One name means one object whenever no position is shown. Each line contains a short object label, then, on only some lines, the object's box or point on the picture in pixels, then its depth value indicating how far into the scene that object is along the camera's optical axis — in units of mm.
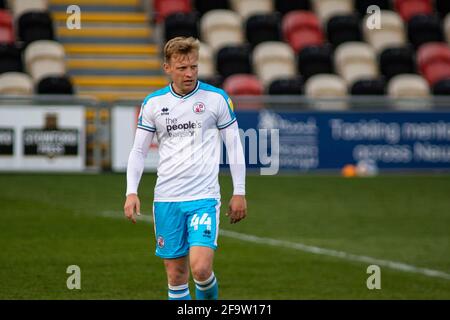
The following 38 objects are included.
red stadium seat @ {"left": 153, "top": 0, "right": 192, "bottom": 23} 27453
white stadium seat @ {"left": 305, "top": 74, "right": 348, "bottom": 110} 25469
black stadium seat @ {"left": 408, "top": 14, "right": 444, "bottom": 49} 28125
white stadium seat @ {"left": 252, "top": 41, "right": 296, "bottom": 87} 26484
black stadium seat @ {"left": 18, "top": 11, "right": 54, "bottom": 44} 25516
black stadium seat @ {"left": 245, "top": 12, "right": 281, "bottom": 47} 27406
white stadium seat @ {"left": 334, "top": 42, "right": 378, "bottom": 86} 27062
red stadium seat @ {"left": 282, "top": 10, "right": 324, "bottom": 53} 27922
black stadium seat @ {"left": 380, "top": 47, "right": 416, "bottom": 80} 27188
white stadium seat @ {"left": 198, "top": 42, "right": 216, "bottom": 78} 25906
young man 9039
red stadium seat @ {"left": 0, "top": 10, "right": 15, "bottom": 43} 25594
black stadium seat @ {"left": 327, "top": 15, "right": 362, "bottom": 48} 27766
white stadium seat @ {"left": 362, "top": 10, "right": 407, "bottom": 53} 28031
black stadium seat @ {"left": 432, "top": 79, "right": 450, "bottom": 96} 25297
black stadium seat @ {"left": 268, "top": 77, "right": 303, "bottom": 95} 24531
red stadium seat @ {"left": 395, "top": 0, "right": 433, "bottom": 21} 29172
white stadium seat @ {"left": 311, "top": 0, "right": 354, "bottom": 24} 28491
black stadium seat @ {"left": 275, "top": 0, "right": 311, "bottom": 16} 28609
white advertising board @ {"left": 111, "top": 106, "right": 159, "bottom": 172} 21911
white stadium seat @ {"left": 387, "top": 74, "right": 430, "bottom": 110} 25969
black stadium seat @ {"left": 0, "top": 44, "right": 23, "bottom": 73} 24391
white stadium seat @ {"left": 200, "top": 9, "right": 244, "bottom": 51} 27062
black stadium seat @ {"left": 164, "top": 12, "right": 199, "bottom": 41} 26062
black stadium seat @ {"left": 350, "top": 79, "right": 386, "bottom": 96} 25172
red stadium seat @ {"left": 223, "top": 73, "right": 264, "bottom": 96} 24656
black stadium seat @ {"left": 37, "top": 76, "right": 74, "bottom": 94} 23312
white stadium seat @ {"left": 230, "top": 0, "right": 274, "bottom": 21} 28031
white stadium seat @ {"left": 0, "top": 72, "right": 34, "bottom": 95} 23438
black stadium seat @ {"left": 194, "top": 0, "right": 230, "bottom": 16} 27984
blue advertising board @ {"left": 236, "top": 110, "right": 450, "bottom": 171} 22522
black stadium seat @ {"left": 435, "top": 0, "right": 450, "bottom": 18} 29469
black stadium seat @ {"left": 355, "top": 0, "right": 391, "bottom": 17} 28609
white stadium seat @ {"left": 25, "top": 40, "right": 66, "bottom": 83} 25000
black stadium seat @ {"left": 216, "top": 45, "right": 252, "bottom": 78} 26016
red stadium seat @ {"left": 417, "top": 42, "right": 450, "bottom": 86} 27531
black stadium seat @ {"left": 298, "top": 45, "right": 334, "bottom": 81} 26641
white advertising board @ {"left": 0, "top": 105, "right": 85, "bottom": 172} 21531
